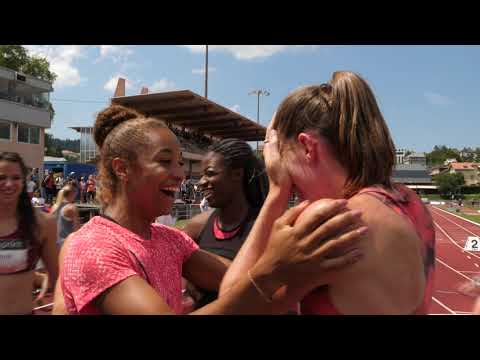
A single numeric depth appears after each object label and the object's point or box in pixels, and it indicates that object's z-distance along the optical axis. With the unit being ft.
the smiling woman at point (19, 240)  8.46
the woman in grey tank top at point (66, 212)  19.22
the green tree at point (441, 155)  331.36
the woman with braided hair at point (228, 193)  8.19
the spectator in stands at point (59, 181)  55.15
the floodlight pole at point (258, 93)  131.32
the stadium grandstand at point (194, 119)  60.39
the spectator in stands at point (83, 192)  53.52
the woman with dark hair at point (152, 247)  2.51
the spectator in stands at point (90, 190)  51.96
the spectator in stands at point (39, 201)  39.33
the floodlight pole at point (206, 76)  73.18
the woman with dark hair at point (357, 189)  2.64
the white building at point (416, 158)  314.55
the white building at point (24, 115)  87.04
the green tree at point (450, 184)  226.58
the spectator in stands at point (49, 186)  49.08
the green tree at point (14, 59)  113.70
